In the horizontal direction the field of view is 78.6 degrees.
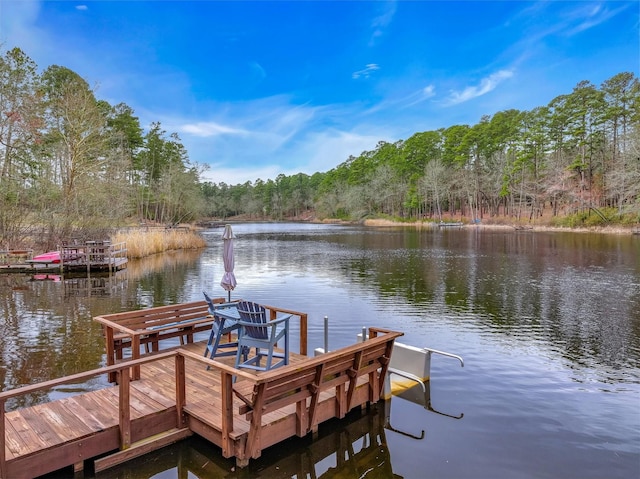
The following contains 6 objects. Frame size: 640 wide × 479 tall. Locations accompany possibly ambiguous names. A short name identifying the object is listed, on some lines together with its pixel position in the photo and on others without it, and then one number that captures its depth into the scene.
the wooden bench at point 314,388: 3.65
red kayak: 16.75
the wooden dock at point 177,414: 3.46
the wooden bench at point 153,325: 5.31
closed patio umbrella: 6.96
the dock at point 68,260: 16.70
